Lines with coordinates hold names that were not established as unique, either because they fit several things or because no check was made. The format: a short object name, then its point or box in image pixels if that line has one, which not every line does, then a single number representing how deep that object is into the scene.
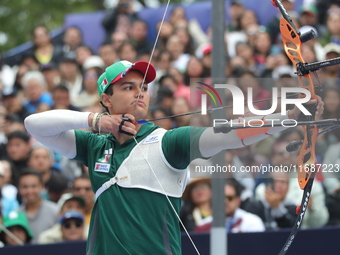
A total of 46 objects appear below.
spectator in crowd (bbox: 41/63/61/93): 19.18
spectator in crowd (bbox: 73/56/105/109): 17.69
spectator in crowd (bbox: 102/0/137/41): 21.09
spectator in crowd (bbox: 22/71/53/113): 17.86
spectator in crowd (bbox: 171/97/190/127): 14.30
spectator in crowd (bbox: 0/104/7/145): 15.77
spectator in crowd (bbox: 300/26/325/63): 15.49
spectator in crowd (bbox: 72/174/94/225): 12.91
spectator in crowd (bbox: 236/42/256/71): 16.87
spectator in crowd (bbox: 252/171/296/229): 10.90
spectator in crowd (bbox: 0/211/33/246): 12.23
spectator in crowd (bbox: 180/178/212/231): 12.18
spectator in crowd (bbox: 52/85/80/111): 16.95
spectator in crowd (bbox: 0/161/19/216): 13.55
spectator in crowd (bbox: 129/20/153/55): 19.70
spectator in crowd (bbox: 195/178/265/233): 11.54
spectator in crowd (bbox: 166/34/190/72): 18.09
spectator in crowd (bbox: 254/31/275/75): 17.11
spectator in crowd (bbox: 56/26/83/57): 21.07
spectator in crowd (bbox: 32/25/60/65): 21.12
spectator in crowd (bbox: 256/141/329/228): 10.84
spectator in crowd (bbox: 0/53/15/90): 19.92
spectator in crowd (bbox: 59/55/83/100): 19.30
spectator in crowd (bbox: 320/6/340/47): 16.52
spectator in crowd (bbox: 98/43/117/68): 18.94
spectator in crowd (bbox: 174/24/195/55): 18.70
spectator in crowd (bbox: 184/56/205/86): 16.70
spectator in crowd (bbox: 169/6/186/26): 20.15
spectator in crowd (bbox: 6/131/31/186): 15.15
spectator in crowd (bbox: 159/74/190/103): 16.02
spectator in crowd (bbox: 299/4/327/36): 17.09
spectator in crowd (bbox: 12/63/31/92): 19.47
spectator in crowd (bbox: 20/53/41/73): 19.90
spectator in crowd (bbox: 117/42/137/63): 18.61
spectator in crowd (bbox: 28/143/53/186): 14.60
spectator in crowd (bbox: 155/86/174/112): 15.38
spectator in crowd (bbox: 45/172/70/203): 14.11
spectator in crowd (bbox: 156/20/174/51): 19.09
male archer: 6.89
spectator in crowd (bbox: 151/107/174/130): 14.27
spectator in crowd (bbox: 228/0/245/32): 18.98
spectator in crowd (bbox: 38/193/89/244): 12.16
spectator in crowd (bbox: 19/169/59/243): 12.79
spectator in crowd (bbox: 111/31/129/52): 20.03
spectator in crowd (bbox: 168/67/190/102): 15.98
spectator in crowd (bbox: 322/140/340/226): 11.47
